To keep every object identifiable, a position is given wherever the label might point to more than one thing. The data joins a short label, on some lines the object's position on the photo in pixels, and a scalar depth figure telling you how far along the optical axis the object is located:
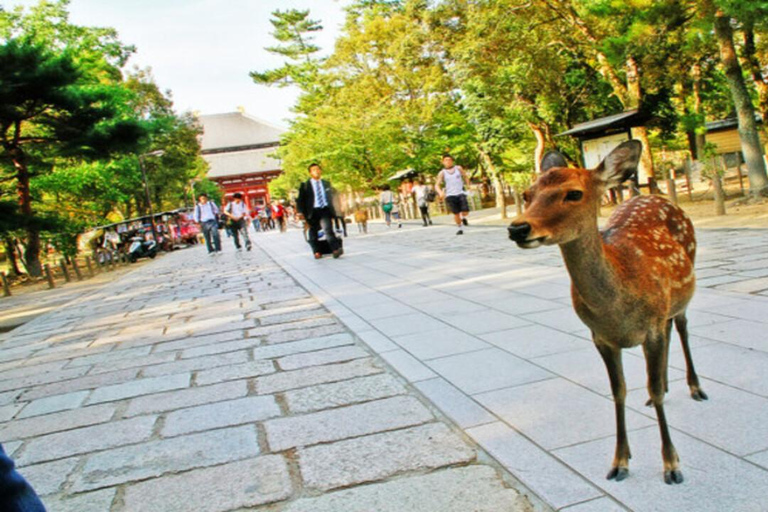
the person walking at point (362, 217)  22.06
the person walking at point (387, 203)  22.95
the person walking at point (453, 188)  14.20
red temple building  68.38
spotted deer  2.08
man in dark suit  12.15
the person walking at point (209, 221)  17.67
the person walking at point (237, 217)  18.44
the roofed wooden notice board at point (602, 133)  12.75
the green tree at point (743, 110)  12.27
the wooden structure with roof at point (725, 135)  22.77
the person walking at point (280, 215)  31.93
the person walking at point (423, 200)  20.95
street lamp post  26.40
